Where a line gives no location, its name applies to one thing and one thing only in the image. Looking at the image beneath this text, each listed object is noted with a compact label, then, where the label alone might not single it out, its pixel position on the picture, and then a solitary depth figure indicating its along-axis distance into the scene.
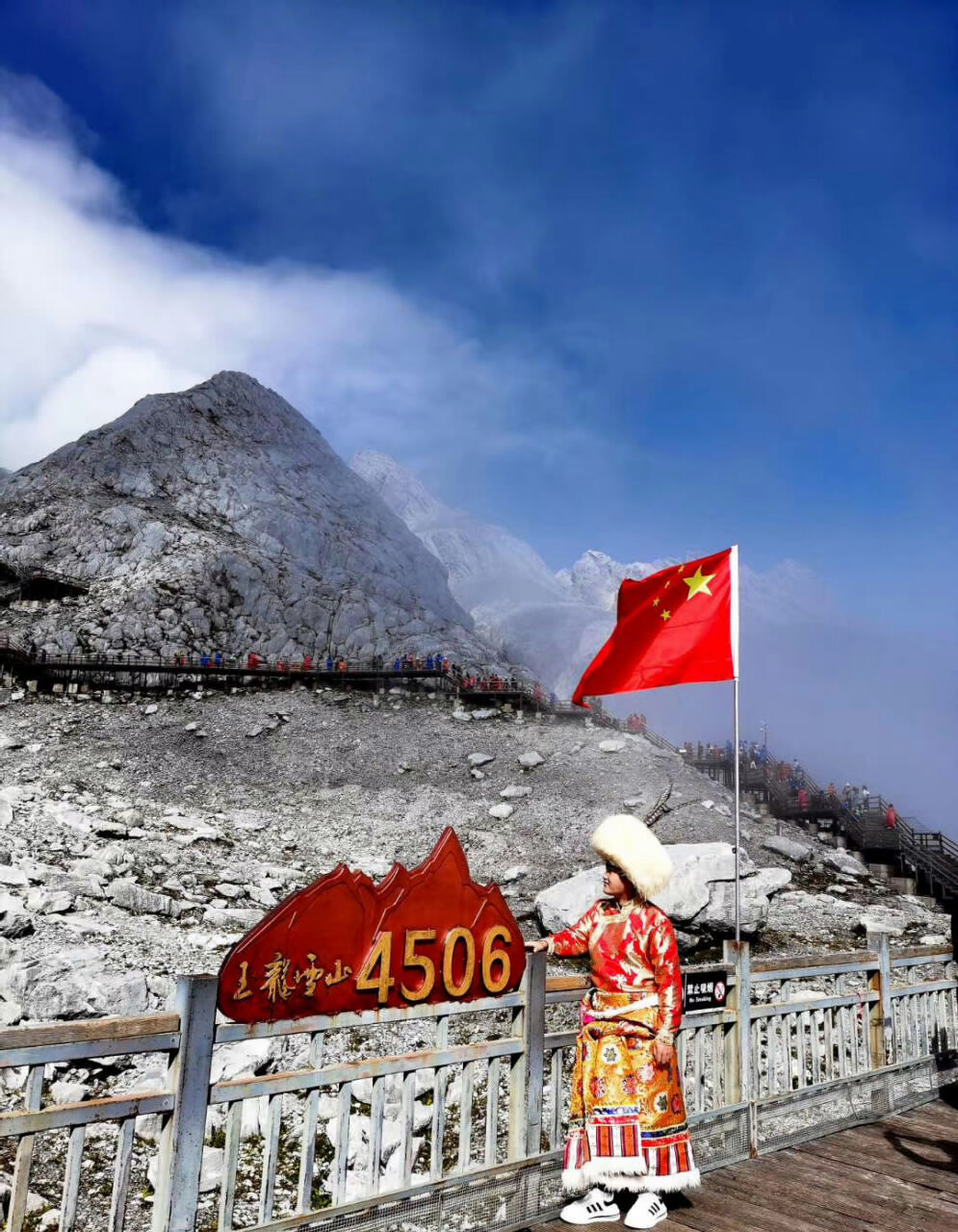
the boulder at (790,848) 23.78
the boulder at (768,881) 17.89
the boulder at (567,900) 15.52
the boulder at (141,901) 14.16
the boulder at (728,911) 16.09
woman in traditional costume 4.16
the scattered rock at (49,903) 12.82
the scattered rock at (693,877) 16.12
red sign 3.40
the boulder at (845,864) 23.36
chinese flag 6.97
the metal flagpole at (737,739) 5.95
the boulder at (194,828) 19.91
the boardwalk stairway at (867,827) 24.84
